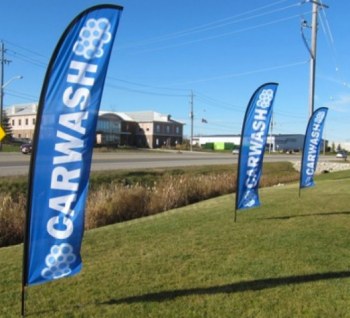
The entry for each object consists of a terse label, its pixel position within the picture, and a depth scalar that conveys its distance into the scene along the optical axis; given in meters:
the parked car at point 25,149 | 39.91
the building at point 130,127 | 87.75
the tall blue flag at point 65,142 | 3.82
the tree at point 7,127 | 72.72
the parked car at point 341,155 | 68.28
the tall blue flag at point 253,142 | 8.52
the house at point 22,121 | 89.56
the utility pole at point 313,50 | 23.14
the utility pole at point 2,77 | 45.33
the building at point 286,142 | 124.50
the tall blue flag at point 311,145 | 12.33
